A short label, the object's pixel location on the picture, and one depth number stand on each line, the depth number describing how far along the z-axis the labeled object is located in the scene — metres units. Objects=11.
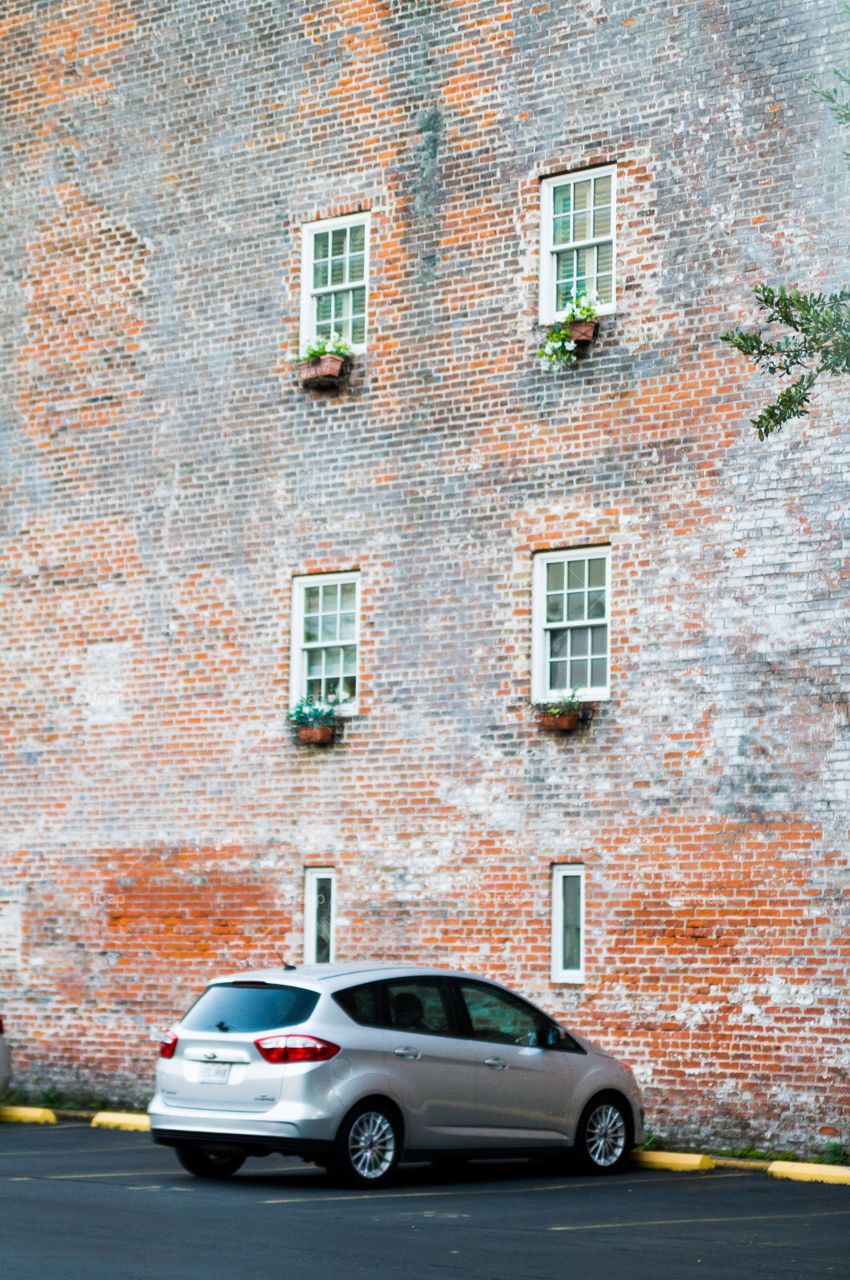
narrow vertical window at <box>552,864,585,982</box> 18.22
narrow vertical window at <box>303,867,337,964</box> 19.88
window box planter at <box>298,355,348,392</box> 20.23
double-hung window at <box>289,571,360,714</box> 20.19
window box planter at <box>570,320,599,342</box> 18.61
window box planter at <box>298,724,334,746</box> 19.88
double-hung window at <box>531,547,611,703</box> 18.45
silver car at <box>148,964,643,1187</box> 13.63
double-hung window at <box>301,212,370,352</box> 20.50
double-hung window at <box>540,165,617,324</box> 18.81
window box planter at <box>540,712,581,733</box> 18.22
